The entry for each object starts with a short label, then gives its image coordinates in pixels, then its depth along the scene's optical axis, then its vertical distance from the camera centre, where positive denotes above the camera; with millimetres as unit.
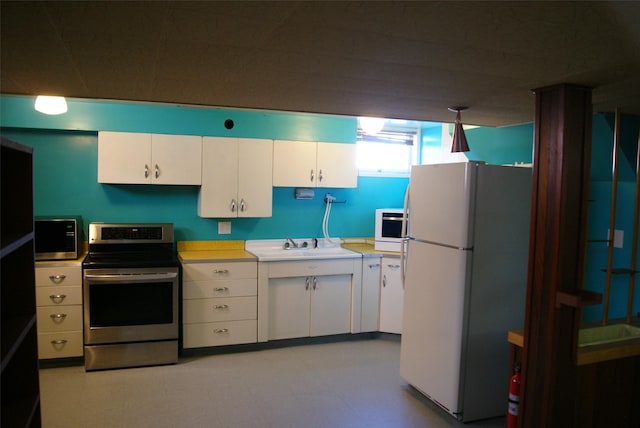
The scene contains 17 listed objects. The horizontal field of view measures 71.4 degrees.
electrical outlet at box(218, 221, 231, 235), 4434 -309
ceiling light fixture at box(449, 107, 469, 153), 2705 +382
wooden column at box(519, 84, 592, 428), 1912 -200
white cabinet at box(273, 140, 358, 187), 4348 +343
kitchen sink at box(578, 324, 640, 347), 2373 -694
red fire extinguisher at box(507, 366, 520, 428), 2314 -1028
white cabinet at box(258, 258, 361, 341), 4078 -944
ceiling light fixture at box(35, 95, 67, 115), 3193 +621
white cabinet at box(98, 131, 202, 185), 3812 +314
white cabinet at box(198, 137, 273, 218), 4098 +175
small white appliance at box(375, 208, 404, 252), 4578 -281
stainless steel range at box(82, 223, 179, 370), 3555 -958
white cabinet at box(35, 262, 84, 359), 3527 -939
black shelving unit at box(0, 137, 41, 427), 1386 -306
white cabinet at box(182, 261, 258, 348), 3859 -949
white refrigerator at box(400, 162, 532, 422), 2797 -495
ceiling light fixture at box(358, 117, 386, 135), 3980 +683
